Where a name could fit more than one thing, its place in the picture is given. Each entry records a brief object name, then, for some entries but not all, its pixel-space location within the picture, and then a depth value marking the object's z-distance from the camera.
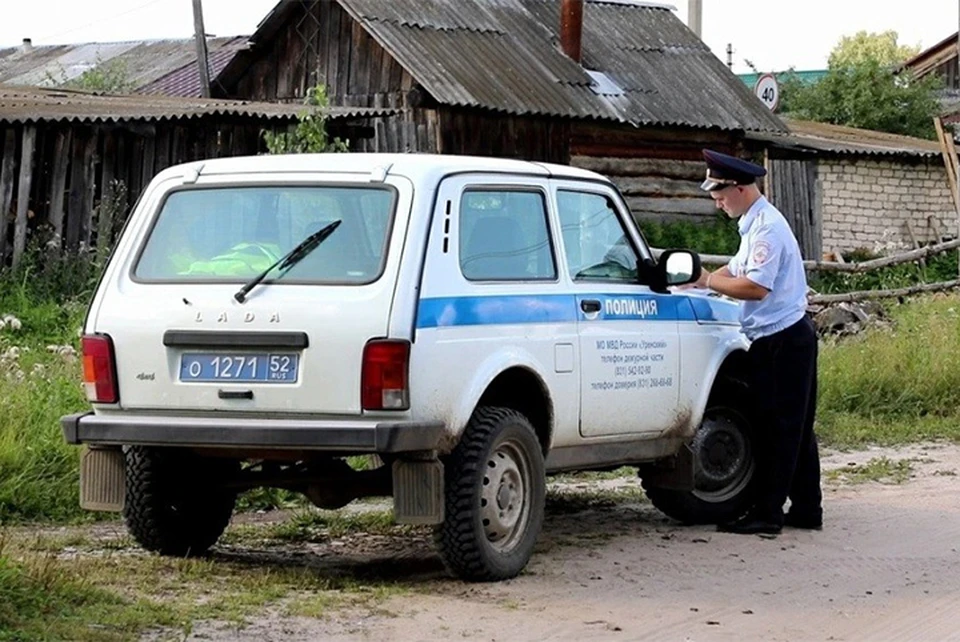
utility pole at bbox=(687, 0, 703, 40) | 36.19
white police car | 6.72
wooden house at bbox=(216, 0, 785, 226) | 25.48
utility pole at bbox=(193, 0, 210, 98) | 28.34
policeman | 8.54
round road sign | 31.53
